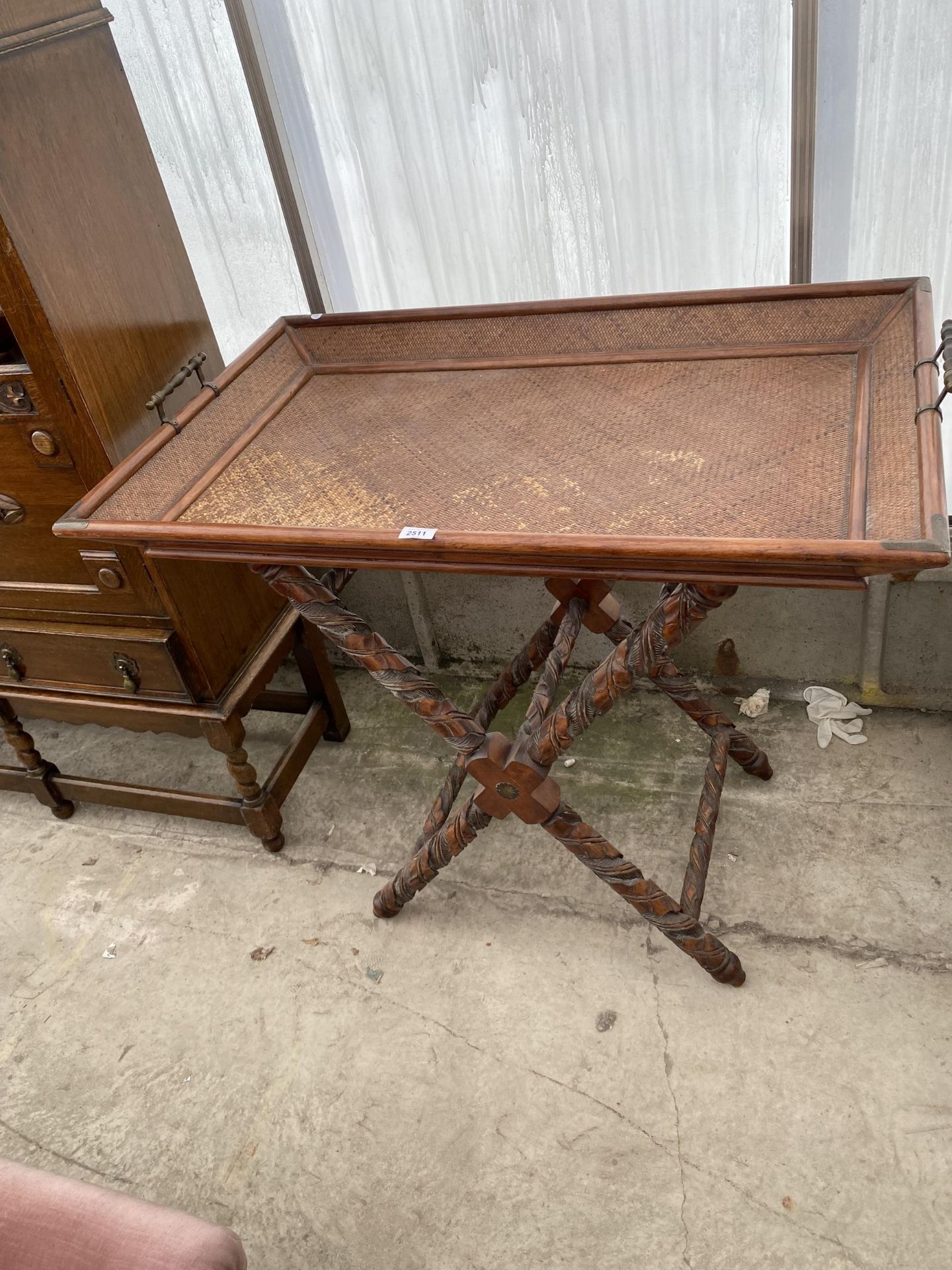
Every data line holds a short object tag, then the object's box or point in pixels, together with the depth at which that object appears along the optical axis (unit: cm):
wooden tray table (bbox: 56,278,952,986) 145
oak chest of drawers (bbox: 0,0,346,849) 189
